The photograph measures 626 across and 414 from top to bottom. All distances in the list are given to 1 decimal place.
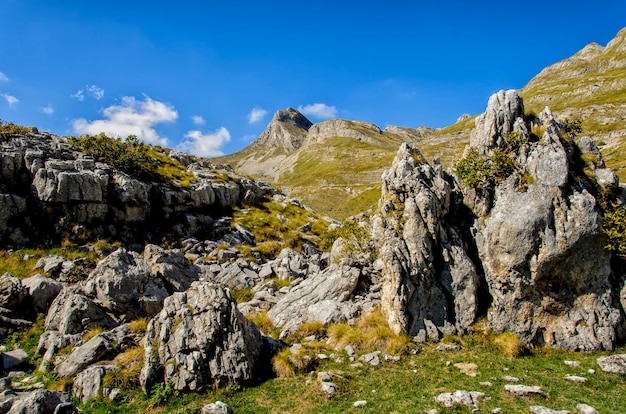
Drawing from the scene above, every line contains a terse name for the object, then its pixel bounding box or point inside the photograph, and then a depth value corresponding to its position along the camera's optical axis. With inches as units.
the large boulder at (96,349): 671.1
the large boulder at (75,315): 799.1
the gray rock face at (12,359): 709.9
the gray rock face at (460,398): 534.6
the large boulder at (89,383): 603.2
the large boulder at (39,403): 520.7
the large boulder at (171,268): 1039.0
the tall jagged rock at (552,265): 726.5
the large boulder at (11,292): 871.1
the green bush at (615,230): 726.5
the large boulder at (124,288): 880.3
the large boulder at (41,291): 906.7
